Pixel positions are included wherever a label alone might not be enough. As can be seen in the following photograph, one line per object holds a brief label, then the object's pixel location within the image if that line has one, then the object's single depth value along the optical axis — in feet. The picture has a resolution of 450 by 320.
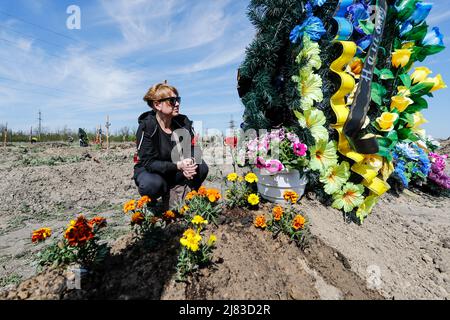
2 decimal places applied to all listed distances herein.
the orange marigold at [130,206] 5.92
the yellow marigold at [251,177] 7.28
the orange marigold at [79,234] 4.70
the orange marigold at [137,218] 5.83
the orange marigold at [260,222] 6.29
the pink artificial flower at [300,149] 7.23
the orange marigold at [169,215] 6.59
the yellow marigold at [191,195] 6.65
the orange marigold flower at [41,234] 5.01
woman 7.77
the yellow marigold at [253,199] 6.89
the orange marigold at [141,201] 6.14
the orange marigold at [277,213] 6.20
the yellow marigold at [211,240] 5.24
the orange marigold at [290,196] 6.60
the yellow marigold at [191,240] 4.61
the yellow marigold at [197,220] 5.41
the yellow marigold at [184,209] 6.54
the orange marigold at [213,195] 6.43
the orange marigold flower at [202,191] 6.66
